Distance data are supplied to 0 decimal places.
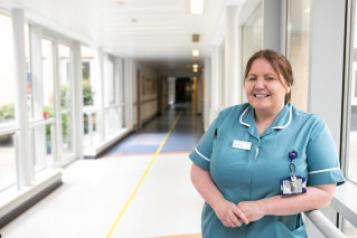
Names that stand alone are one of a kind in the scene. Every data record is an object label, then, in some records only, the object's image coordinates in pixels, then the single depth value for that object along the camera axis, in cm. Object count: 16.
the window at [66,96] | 714
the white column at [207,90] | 1192
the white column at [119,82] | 1162
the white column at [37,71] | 565
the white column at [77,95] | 754
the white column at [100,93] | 872
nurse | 122
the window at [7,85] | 460
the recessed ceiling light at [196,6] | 430
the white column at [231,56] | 476
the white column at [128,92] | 1202
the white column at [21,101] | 453
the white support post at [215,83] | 895
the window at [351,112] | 200
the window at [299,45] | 261
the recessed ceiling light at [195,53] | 1018
